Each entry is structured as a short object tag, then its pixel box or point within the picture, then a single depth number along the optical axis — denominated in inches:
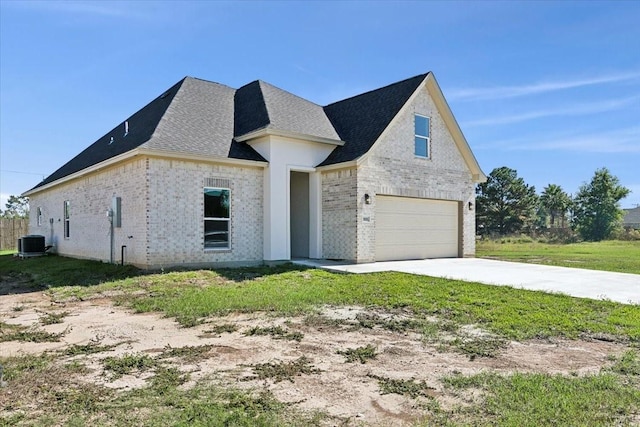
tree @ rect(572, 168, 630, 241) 1876.2
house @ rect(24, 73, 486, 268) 499.8
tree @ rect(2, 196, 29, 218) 2163.8
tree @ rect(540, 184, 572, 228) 2197.3
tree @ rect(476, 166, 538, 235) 1873.8
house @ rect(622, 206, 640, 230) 2938.2
